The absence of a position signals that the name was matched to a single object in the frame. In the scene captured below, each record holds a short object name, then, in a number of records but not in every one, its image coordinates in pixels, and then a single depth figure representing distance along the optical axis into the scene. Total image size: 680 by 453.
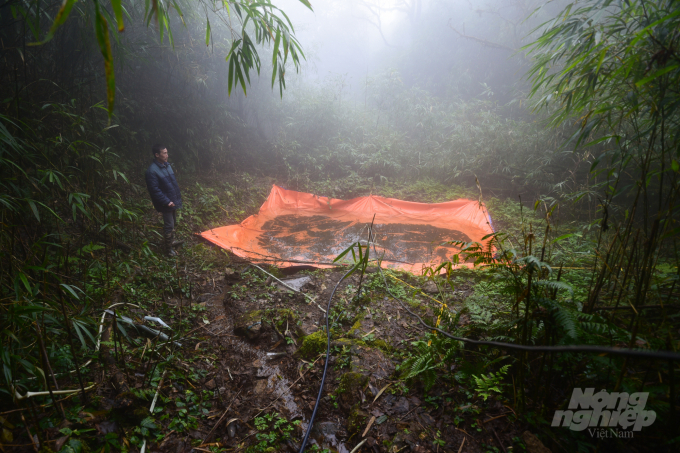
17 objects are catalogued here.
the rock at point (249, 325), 1.75
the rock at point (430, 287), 2.20
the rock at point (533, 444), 0.82
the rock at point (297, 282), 2.38
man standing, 2.76
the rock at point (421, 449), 0.96
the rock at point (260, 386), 1.38
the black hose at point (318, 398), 1.04
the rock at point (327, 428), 1.14
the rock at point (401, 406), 1.14
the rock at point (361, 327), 1.67
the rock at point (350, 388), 1.23
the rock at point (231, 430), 1.15
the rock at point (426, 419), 1.06
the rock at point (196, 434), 1.12
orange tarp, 3.12
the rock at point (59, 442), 0.85
